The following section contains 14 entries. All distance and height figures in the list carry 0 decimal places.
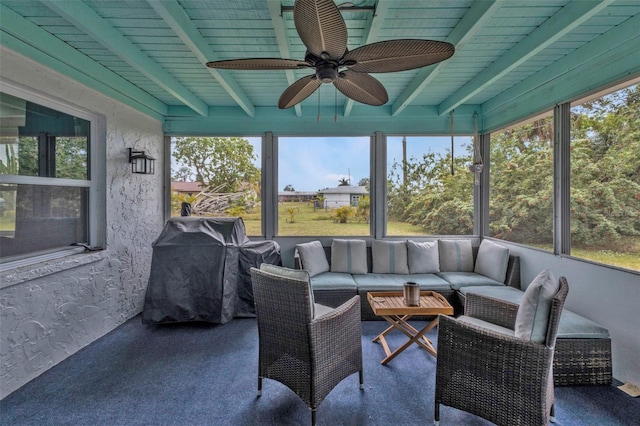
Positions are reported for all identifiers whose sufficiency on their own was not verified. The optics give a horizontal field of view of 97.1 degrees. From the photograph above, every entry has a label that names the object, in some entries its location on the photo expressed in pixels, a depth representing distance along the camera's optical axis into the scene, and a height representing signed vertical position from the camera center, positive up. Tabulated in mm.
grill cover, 3174 -757
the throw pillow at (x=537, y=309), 1559 -564
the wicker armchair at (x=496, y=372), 1523 -932
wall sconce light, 3398 +604
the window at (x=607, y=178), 2441 +317
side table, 2371 -839
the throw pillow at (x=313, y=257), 3646 -616
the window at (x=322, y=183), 4258 +418
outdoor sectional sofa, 2139 -827
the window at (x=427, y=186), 4242 +374
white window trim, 2750 +308
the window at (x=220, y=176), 4246 +522
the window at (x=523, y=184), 3361 +361
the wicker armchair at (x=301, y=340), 1776 -866
